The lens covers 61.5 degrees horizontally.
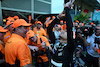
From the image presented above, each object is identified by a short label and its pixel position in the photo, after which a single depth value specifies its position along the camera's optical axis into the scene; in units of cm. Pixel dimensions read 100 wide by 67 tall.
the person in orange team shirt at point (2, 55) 229
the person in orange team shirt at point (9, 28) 313
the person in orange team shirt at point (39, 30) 493
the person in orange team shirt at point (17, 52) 157
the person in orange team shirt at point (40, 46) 299
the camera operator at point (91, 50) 287
